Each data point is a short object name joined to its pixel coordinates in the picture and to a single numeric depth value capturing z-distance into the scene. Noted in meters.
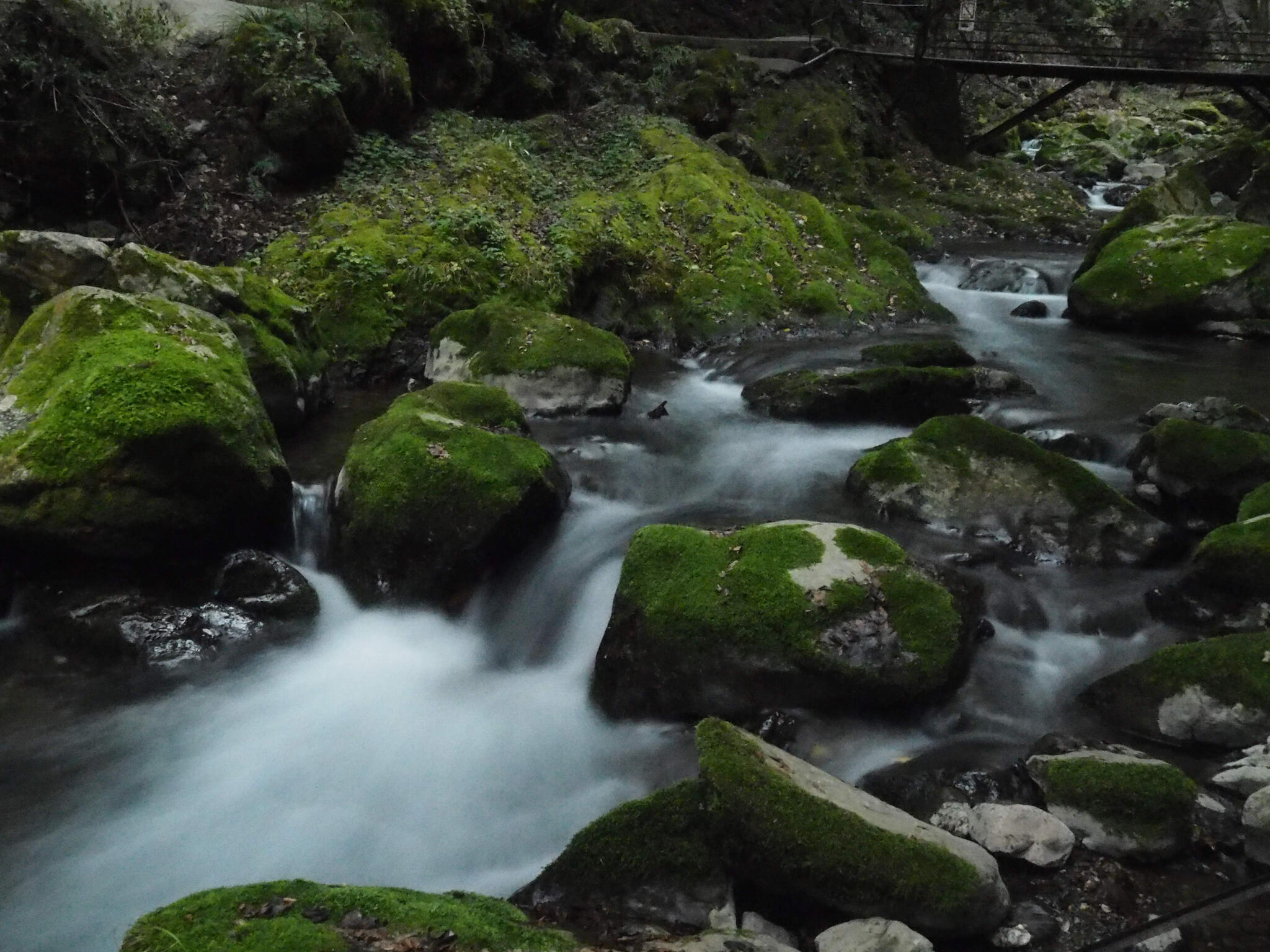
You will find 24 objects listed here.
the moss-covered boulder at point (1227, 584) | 5.20
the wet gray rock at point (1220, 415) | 7.65
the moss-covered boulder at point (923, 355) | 9.77
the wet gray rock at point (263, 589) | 5.61
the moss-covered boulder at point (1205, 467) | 6.33
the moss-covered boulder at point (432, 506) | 5.86
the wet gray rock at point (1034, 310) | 13.15
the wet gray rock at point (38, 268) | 7.09
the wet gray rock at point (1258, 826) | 3.77
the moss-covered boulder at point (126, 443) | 5.32
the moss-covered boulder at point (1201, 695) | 4.37
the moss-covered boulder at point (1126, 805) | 3.75
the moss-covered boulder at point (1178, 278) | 11.71
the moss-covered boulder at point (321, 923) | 2.48
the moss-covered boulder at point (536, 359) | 8.60
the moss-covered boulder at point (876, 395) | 8.51
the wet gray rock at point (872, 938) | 3.14
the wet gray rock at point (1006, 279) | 14.29
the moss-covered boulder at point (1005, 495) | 6.07
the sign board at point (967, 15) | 23.57
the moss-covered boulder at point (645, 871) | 3.41
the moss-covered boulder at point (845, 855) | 3.29
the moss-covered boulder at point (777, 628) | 4.62
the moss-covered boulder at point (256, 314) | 7.42
